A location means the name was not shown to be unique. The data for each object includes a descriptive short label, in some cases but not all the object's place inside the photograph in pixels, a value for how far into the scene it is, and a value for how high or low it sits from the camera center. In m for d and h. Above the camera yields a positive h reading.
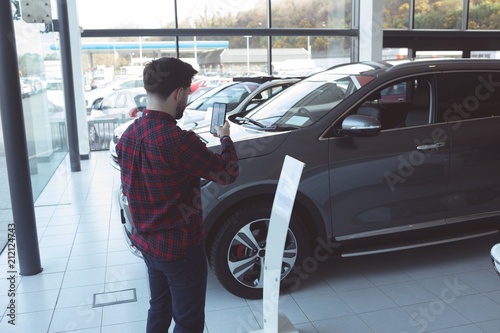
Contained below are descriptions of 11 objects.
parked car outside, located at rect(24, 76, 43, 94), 6.62 -0.29
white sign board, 2.38 -0.92
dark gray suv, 3.19 -0.79
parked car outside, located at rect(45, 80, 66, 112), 8.02 -0.55
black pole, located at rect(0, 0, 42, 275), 3.53 -0.65
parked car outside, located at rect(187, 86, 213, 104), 9.88 -0.68
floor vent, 3.34 -1.63
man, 1.96 -0.49
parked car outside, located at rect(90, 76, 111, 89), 10.09 -0.41
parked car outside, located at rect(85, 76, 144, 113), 10.03 -0.55
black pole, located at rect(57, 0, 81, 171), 7.95 -0.24
